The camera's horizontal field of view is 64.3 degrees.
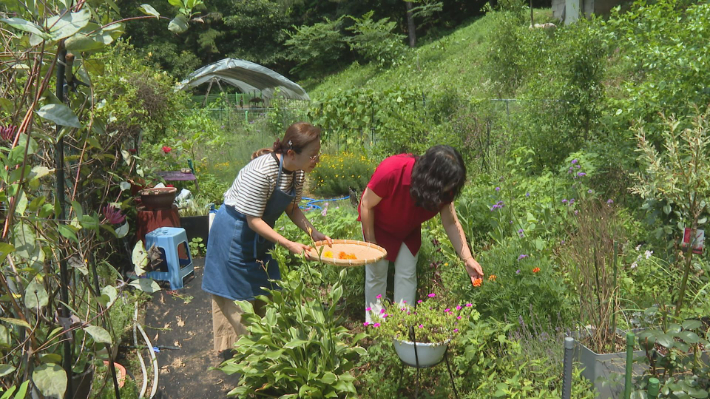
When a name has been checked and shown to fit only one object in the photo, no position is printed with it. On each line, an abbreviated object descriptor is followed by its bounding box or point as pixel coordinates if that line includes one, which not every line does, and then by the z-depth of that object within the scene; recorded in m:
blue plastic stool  4.82
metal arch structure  20.47
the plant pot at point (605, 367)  2.45
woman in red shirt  2.97
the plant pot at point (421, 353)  2.65
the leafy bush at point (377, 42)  26.86
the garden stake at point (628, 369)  1.75
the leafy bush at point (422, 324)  2.69
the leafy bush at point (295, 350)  2.69
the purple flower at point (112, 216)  2.04
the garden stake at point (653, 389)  1.66
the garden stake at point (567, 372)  2.07
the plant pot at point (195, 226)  5.73
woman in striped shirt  3.01
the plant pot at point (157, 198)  5.10
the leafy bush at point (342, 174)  8.36
